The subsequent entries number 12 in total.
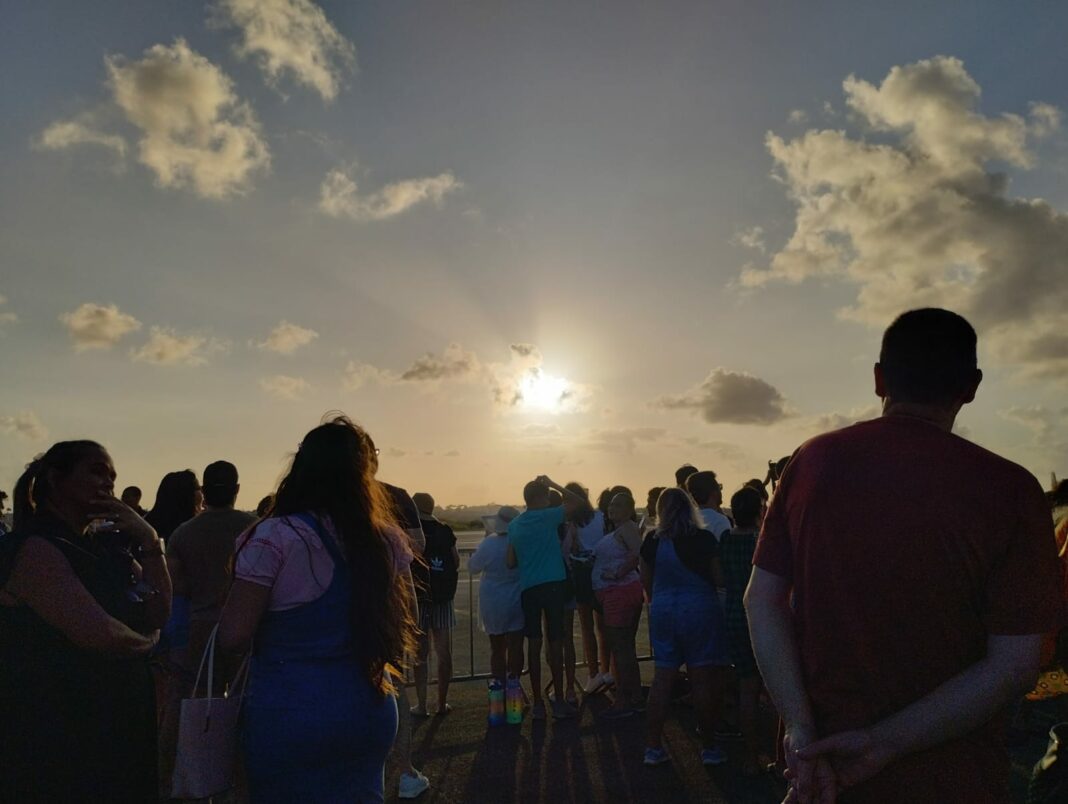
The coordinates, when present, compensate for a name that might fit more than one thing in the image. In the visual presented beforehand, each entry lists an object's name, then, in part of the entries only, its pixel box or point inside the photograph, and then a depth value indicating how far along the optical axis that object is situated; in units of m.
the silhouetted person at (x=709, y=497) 7.85
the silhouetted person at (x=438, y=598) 8.21
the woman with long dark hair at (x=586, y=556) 9.38
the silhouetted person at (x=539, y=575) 8.41
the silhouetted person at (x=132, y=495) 11.11
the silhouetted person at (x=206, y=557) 5.26
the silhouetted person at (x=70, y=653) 2.99
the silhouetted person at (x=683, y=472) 9.56
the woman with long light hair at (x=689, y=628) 6.73
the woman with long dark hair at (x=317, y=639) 2.97
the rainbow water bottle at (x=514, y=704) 8.30
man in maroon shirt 2.05
